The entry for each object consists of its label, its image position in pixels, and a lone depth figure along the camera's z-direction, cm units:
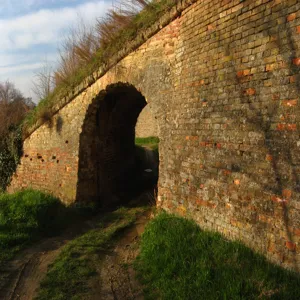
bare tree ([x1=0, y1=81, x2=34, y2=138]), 978
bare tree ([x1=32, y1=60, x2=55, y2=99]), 1027
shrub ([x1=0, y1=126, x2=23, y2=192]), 937
